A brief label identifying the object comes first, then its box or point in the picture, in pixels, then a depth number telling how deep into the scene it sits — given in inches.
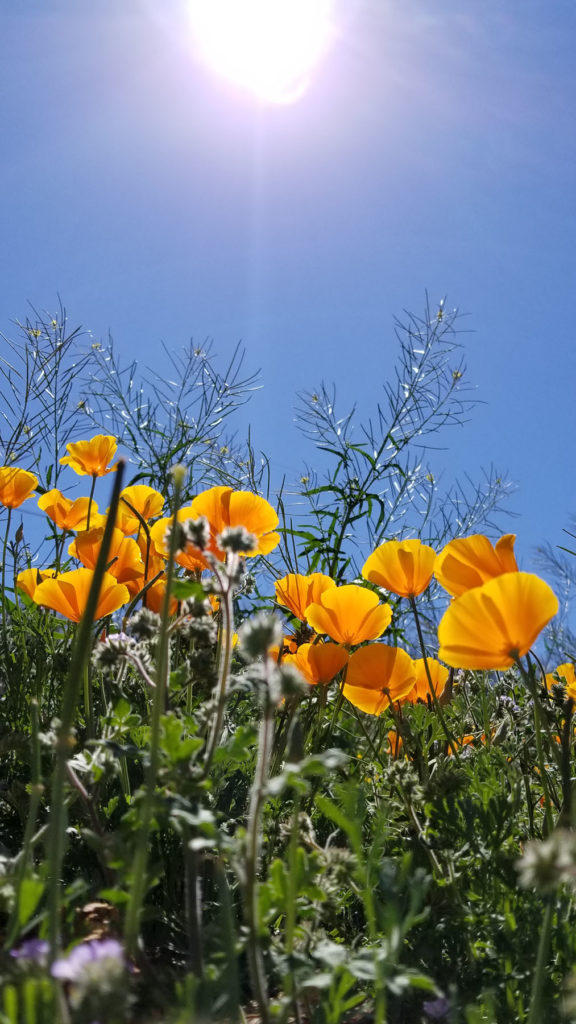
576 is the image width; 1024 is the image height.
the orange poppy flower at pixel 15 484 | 20.3
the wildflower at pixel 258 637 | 8.0
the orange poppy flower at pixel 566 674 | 20.0
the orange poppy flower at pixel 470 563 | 12.8
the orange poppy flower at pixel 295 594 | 19.9
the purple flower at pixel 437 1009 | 10.5
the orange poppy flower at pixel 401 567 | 16.6
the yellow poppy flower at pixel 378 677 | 16.0
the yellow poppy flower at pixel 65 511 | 20.4
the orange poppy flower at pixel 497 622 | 9.9
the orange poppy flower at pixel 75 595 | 14.1
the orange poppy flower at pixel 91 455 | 21.5
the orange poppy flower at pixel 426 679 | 19.8
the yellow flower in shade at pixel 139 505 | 19.5
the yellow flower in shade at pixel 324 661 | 16.7
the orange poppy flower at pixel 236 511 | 15.5
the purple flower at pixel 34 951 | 7.2
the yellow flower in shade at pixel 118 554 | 16.4
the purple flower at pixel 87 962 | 6.1
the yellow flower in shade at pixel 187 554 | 15.2
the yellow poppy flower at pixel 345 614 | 16.5
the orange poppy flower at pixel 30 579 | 19.0
